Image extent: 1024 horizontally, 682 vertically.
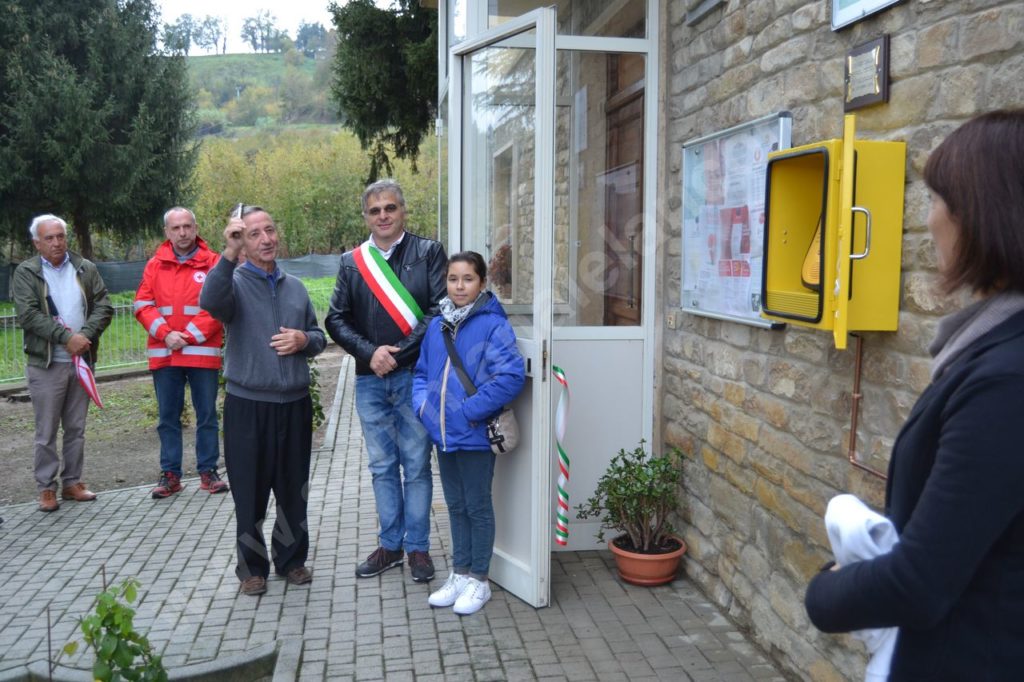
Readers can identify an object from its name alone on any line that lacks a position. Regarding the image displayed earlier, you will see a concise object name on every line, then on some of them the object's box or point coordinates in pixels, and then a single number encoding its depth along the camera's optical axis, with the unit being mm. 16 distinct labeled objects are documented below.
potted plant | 4977
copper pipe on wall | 3279
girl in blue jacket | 4547
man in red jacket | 7031
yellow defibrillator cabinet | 3002
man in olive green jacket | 6859
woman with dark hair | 1428
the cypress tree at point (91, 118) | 23641
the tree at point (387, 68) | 11664
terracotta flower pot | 4965
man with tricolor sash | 5012
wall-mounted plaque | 3133
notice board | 4113
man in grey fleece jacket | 4934
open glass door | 4605
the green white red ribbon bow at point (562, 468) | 5004
